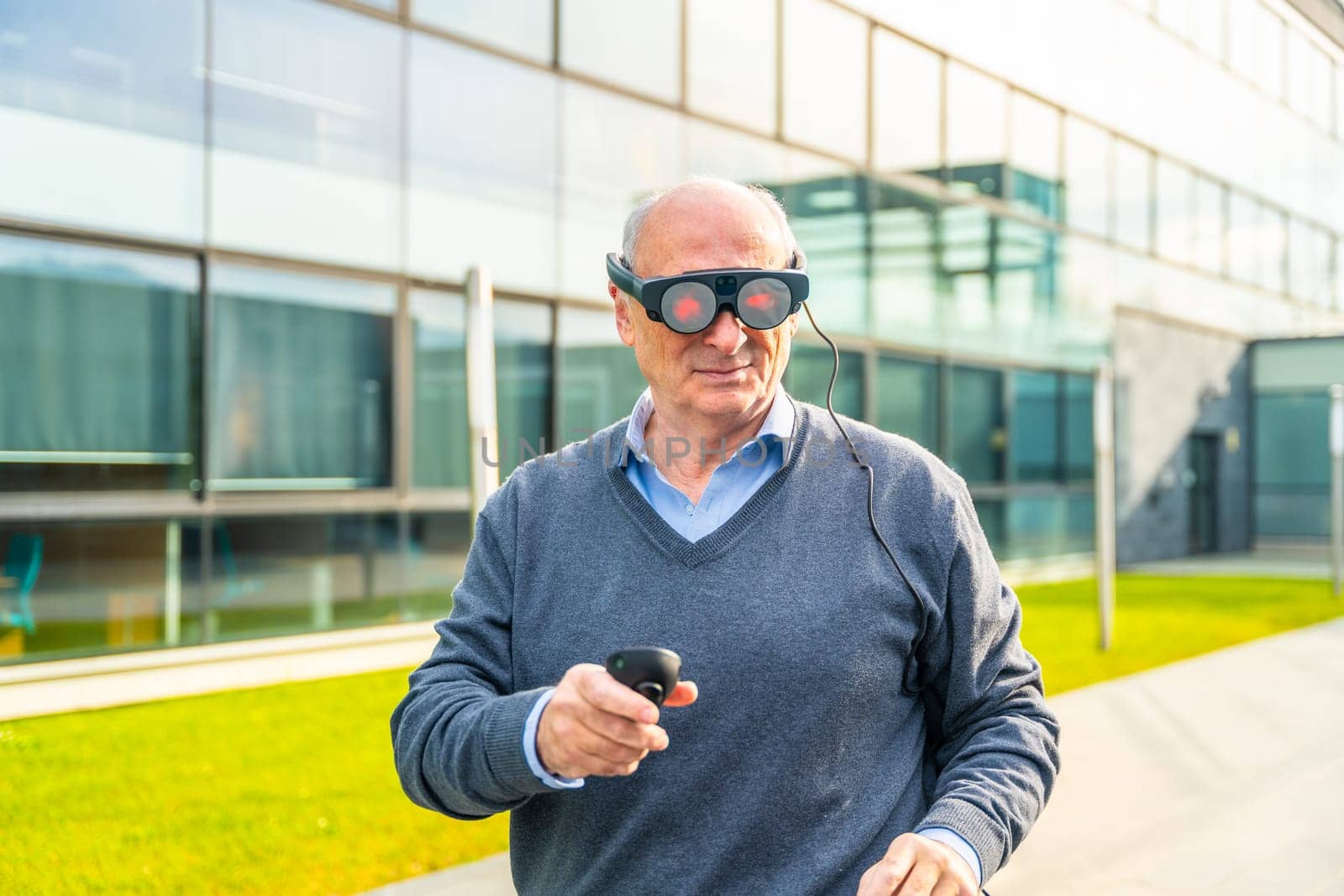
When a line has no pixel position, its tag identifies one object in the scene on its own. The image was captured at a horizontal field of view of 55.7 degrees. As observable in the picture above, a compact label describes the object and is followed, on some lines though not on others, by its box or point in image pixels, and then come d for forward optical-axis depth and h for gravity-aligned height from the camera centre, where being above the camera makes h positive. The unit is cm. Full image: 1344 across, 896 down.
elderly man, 188 -29
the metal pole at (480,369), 536 +33
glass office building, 865 +170
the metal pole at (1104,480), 1098 -27
